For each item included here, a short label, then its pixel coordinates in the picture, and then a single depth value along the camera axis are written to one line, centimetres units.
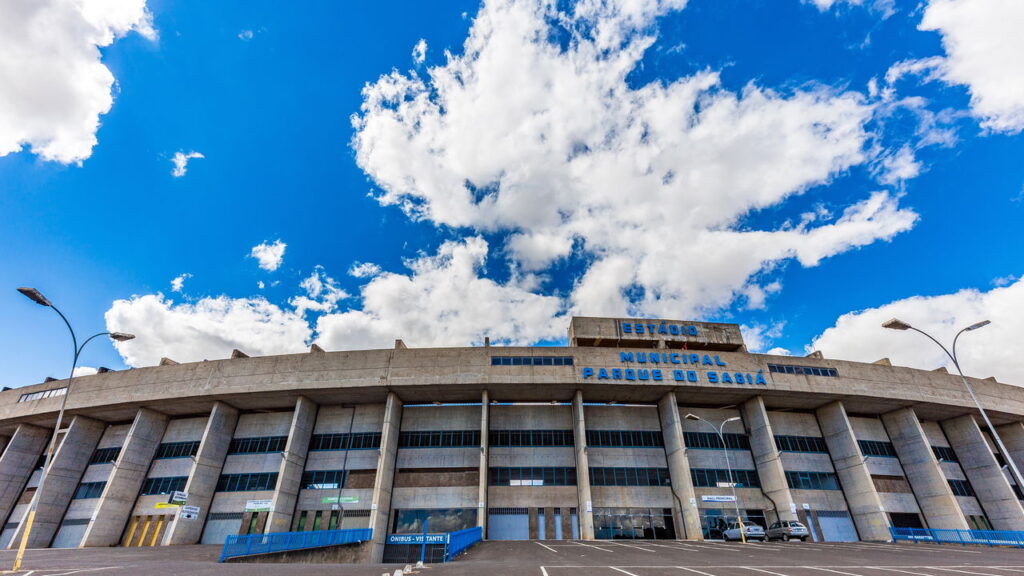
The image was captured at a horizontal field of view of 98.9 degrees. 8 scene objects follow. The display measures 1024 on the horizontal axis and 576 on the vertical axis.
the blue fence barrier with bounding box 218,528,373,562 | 2139
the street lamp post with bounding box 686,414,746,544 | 3362
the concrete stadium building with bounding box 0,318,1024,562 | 4000
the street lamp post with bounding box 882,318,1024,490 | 1916
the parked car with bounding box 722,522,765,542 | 3431
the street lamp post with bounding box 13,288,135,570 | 1653
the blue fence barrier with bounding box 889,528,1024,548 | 2934
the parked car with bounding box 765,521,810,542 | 3378
